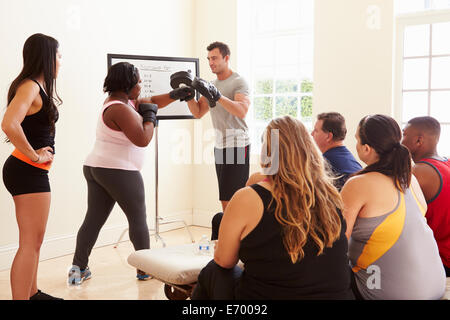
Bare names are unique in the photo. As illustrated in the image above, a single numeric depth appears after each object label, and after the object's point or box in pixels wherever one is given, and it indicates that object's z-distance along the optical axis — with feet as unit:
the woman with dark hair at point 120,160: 8.60
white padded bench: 6.21
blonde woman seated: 4.65
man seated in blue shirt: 8.05
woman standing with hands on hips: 6.98
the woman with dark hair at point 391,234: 5.33
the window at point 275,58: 15.08
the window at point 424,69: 12.45
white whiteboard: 11.91
